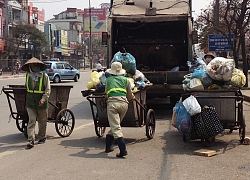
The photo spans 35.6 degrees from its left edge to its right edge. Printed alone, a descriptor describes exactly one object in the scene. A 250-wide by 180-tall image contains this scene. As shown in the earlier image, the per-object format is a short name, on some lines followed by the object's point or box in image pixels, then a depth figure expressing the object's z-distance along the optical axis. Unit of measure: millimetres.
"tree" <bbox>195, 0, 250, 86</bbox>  19839
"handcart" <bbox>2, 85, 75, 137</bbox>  8000
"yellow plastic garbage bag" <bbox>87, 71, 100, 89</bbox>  8145
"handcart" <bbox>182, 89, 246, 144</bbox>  7027
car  27031
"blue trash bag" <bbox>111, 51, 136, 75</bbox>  8344
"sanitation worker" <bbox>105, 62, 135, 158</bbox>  6539
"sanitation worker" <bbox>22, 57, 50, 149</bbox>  7395
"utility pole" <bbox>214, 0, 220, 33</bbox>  22719
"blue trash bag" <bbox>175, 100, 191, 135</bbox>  6910
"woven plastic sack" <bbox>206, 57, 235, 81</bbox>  7316
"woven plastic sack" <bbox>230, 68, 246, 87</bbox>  7418
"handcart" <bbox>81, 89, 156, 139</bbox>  7488
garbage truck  10812
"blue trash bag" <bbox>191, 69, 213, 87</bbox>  7508
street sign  22266
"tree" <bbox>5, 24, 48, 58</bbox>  46656
